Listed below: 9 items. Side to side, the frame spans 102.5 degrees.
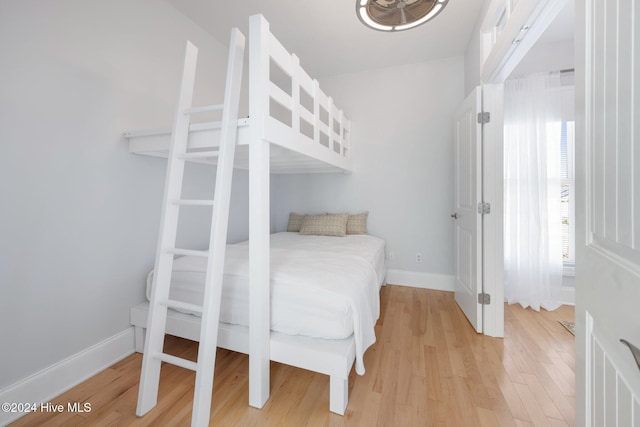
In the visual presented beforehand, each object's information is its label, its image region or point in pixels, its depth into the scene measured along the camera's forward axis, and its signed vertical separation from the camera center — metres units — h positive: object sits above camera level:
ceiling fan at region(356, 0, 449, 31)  1.54 +1.36
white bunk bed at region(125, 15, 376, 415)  1.26 -0.23
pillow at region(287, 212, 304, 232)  3.47 +0.04
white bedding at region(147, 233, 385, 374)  1.32 -0.38
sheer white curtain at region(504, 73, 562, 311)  2.48 +0.52
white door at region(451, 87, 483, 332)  2.03 +0.24
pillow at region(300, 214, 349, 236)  3.10 +0.02
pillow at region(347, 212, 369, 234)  3.17 +0.06
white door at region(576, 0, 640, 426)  0.50 +0.08
